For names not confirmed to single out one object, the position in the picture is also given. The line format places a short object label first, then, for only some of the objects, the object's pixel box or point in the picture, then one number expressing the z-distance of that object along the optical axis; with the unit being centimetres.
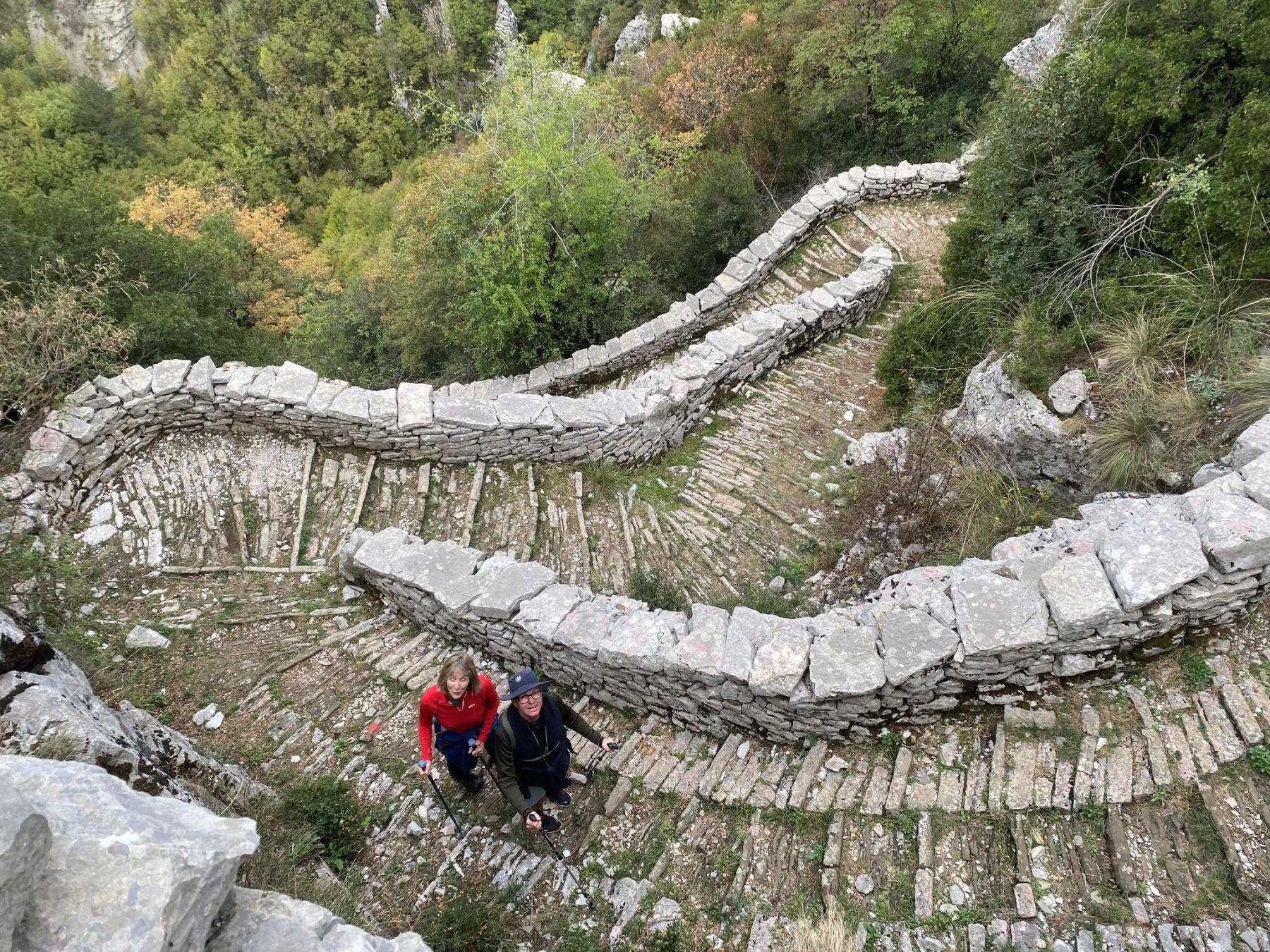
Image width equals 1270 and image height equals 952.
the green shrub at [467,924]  382
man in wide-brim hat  401
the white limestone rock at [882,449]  723
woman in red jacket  417
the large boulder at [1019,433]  588
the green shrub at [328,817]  440
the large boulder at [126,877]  205
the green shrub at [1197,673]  399
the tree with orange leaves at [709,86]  1772
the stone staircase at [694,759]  354
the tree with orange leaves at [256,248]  2664
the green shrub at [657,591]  634
